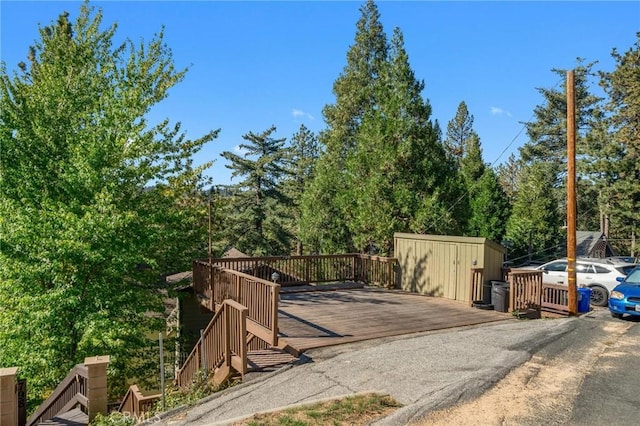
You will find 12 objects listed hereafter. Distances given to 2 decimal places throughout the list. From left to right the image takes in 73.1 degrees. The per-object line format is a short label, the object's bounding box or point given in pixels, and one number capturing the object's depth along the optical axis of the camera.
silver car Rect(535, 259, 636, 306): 13.66
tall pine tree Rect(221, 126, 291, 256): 31.78
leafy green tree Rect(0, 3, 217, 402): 9.13
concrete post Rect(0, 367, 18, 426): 6.20
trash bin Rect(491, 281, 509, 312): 10.69
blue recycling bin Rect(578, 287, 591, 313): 11.11
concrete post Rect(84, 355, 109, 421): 6.41
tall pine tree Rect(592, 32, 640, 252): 25.45
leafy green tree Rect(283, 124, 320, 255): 34.77
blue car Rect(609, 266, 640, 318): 10.02
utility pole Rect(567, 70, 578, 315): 10.41
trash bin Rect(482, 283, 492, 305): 11.28
